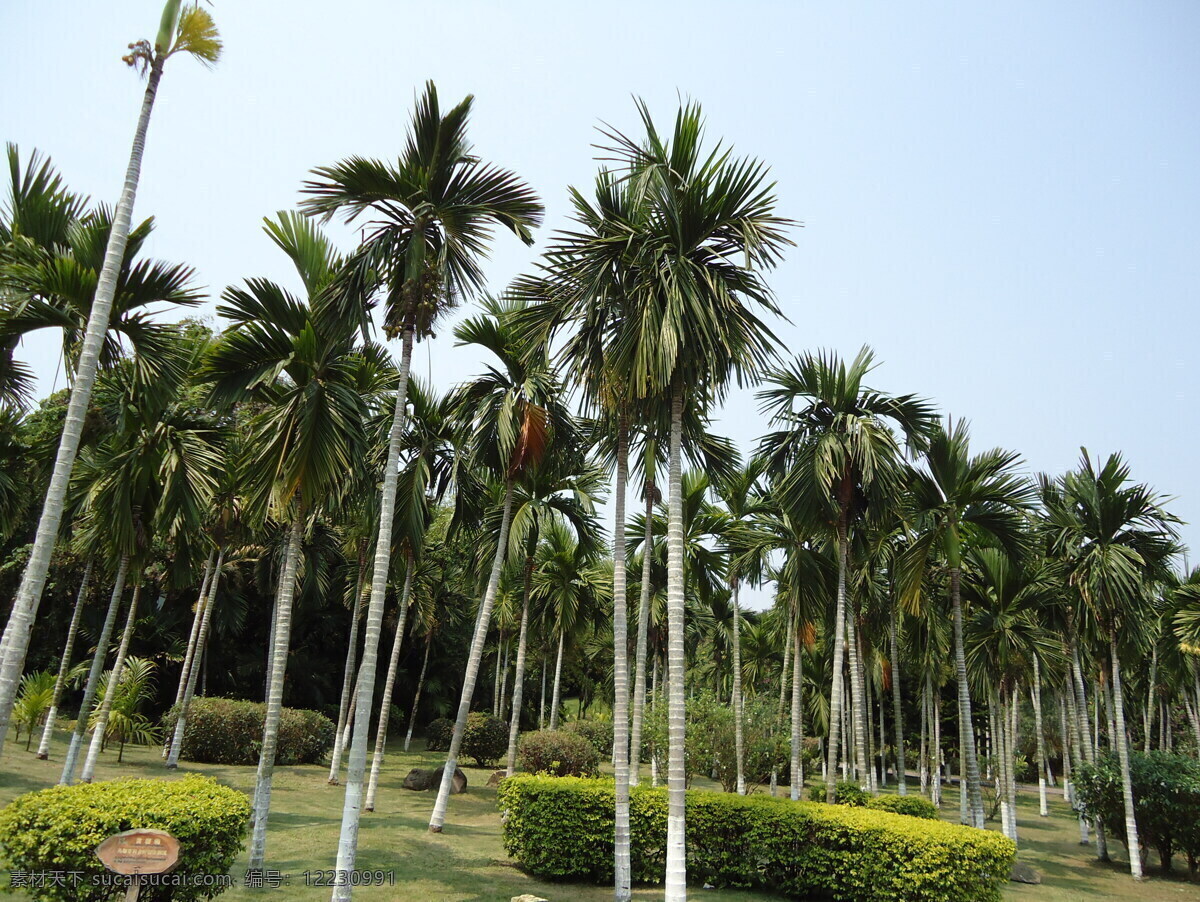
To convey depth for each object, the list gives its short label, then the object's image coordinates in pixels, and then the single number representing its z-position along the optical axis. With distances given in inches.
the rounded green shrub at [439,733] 1229.7
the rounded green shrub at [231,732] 849.5
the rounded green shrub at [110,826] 251.8
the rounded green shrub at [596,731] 1103.0
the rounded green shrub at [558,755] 871.7
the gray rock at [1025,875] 647.1
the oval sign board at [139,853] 238.8
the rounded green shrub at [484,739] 1075.9
